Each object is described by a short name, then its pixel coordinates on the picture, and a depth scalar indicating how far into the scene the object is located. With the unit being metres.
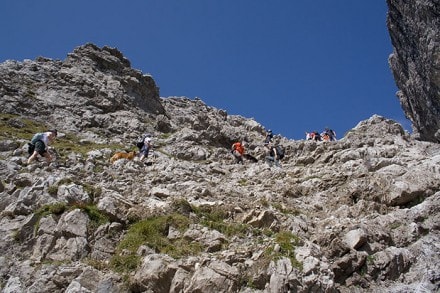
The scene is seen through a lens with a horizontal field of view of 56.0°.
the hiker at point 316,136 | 37.94
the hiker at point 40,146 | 22.00
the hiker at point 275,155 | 27.36
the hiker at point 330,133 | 37.84
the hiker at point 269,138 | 34.51
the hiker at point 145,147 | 27.48
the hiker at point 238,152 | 29.91
